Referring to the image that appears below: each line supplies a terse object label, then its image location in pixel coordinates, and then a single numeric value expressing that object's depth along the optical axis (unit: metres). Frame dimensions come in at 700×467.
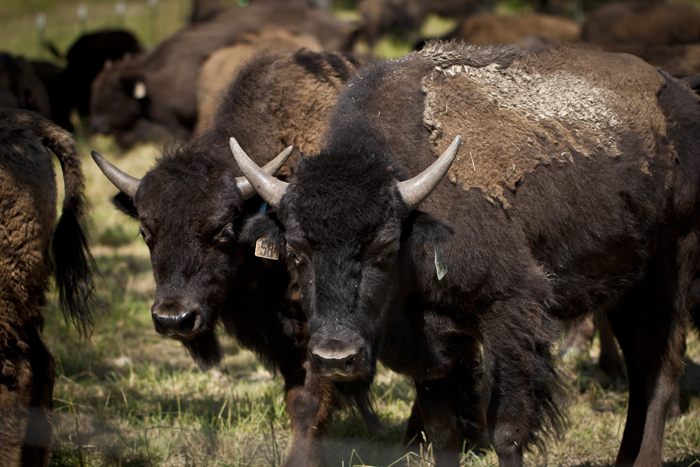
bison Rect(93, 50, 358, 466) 7.25
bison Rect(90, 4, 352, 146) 23.37
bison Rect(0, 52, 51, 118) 14.20
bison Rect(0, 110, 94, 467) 6.76
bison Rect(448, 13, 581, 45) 27.73
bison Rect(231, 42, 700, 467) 5.91
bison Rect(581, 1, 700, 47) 23.77
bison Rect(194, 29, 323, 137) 19.16
